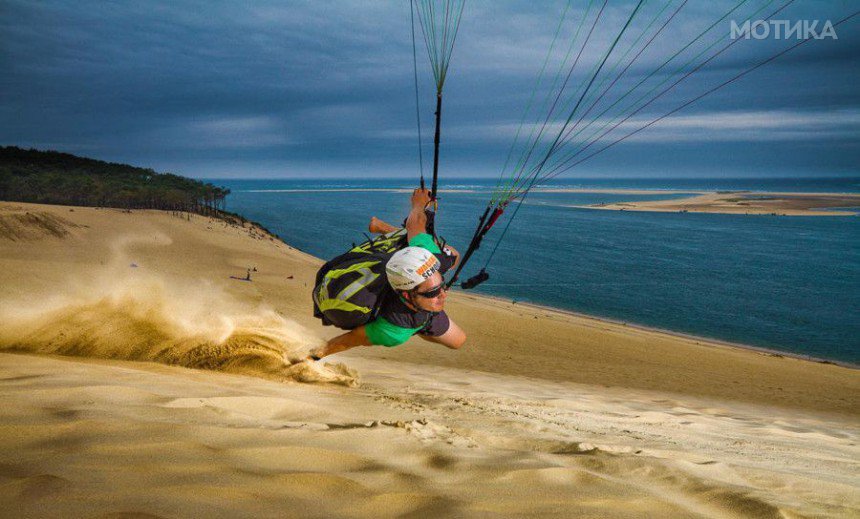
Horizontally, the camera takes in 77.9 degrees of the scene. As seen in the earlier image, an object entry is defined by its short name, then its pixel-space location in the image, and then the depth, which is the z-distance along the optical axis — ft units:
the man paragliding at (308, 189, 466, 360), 14.99
